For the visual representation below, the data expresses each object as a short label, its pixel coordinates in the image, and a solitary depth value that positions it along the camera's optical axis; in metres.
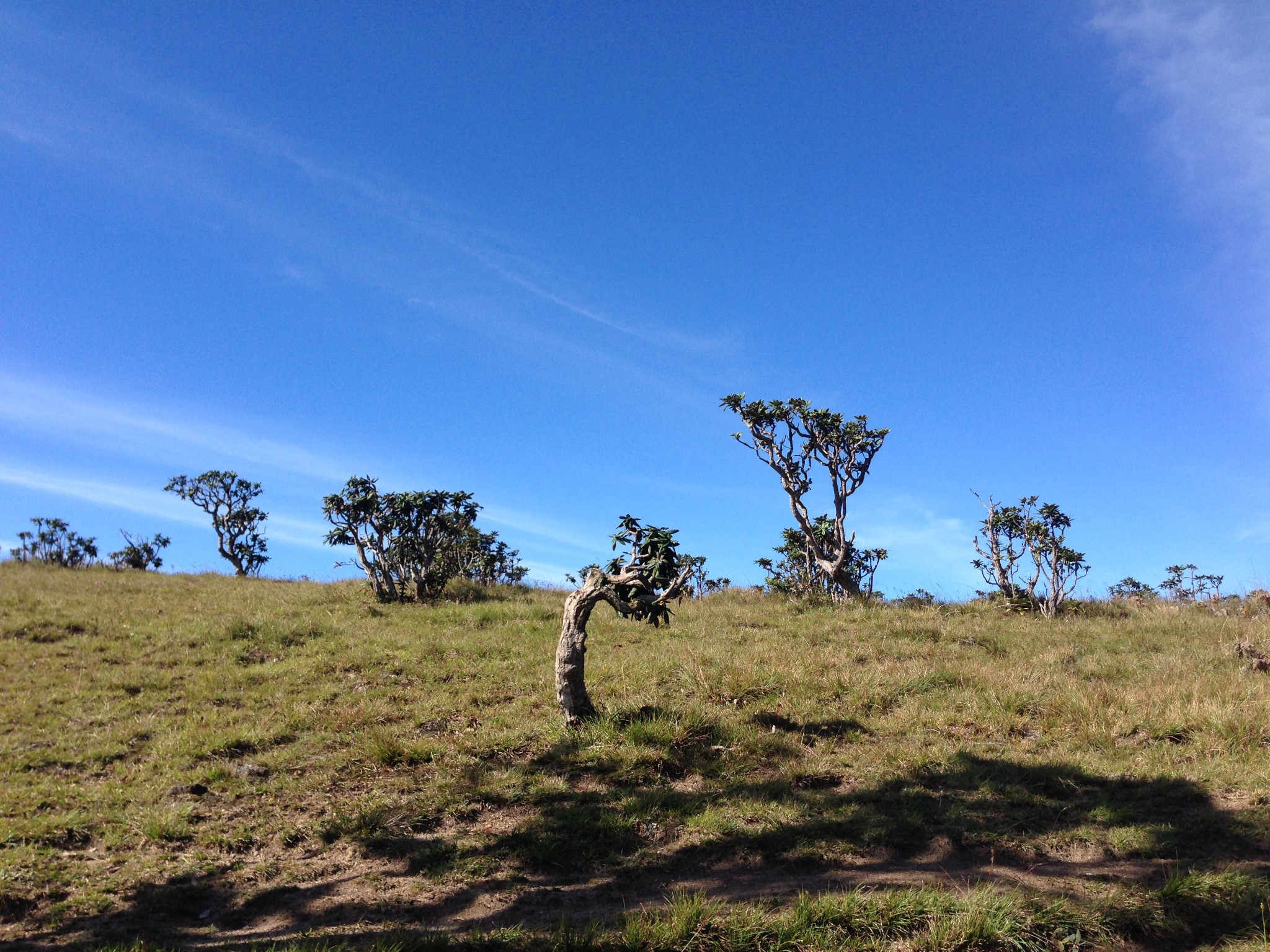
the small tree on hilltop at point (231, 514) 38.94
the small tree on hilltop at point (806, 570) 22.09
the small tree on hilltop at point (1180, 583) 21.77
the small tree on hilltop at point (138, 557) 32.12
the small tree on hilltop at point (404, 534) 19.94
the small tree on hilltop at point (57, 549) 27.81
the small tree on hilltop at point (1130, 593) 22.30
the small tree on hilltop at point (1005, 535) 20.78
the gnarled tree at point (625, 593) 10.65
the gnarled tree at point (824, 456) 21.83
